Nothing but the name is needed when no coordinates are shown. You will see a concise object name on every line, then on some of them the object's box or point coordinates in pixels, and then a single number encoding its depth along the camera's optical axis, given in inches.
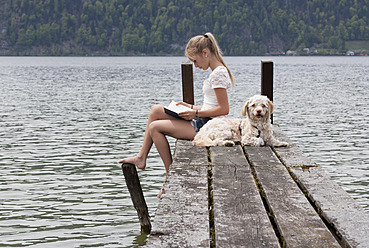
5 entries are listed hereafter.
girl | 262.8
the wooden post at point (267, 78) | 362.9
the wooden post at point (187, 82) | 386.9
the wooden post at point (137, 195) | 268.2
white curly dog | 252.8
